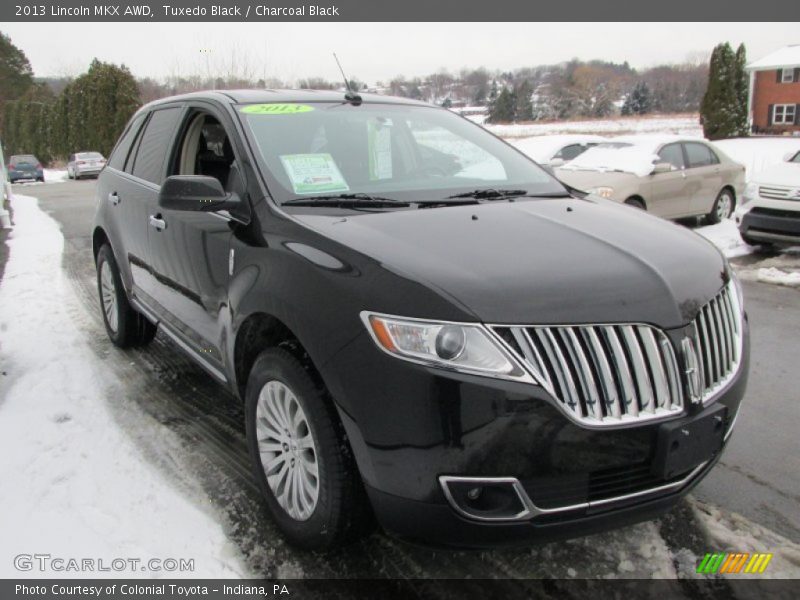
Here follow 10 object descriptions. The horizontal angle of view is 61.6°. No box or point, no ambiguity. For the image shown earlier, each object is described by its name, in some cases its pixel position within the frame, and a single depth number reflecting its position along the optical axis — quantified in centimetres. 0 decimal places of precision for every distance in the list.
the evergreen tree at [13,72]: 5859
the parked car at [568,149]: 1359
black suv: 197
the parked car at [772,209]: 817
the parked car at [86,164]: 3256
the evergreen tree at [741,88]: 3841
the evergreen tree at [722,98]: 3819
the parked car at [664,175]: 961
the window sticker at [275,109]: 333
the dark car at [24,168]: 3258
